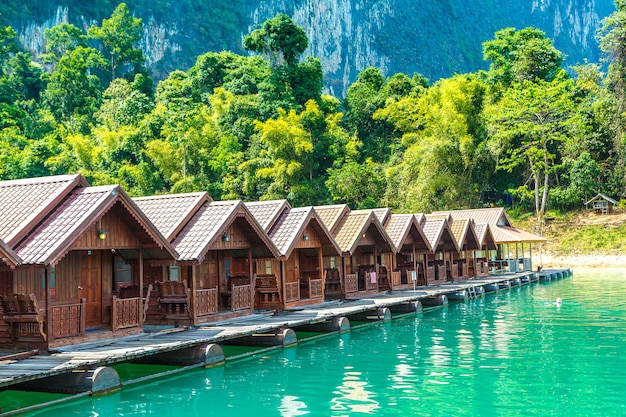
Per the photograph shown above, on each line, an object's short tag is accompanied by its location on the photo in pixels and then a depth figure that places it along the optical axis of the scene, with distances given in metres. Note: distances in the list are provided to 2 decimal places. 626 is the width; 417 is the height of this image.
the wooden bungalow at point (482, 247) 45.00
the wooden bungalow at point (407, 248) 33.88
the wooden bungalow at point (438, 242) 37.28
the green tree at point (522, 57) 71.34
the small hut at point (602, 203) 64.44
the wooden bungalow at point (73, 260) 16.20
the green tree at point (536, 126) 65.31
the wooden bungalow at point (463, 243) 40.78
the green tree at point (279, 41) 74.88
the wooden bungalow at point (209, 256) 21.02
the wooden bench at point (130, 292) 19.73
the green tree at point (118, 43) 104.19
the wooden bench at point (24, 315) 16.06
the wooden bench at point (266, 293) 25.02
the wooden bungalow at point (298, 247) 25.41
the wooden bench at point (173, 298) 20.95
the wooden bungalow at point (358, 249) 29.94
